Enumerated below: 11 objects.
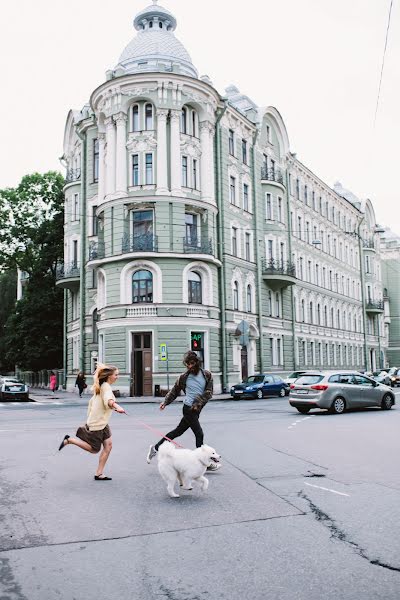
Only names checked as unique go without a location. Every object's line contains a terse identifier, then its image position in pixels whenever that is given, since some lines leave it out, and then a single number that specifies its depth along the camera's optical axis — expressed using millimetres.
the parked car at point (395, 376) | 46794
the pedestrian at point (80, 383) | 35125
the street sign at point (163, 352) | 32375
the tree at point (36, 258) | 48312
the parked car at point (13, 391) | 33938
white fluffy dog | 7285
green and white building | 33875
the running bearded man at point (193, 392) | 9195
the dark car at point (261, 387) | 32469
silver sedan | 20062
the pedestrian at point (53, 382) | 40125
